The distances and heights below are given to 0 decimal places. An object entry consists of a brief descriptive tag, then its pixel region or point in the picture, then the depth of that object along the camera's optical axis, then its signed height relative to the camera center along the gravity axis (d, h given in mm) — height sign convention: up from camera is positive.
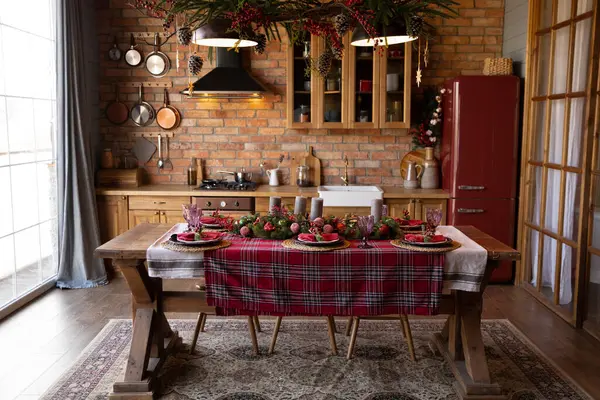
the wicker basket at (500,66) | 5215 +648
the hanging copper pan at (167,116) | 5879 +216
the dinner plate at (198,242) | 3146 -551
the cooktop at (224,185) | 5500 -439
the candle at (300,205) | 3600 -400
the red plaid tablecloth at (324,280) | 3096 -740
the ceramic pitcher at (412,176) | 5742 -354
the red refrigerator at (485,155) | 5172 -130
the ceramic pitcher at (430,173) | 5688 -317
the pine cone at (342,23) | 2725 +533
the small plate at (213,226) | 3586 -526
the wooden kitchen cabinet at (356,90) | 5430 +448
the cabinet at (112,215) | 5465 -708
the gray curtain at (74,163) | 4953 -216
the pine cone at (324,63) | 3211 +409
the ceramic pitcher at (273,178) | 5836 -384
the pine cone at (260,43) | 3043 +494
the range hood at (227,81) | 5328 +515
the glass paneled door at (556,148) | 4223 -62
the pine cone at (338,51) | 3029 +456
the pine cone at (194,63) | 3070 +386
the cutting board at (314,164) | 5922 -249
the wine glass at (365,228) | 3188 -474
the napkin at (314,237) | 3171 -523
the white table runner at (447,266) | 3096 -662
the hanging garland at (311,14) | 2621 +571
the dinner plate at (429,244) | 3123 -546
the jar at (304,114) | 5555 +231
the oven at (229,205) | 5383 -599
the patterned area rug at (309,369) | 3207 -1347
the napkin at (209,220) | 3672 -507
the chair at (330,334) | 3682 -1210
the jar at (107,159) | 5761 -207
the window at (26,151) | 4383 -106
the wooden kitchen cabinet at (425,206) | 5367 -597
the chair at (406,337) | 3580 -1205
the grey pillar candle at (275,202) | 3605 -384
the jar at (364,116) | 5531 +215
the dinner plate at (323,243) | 3120 -544
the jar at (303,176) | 5785 -360
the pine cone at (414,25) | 2772 +533
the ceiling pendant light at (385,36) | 2835 +518
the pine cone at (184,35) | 2959 +512
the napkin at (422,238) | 3183 -530
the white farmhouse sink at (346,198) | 5273 -520
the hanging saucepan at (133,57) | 5816 +787
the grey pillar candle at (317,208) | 3502 -405
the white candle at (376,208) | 3507 -404
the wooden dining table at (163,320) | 3137 -1013
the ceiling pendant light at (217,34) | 2840 +502
